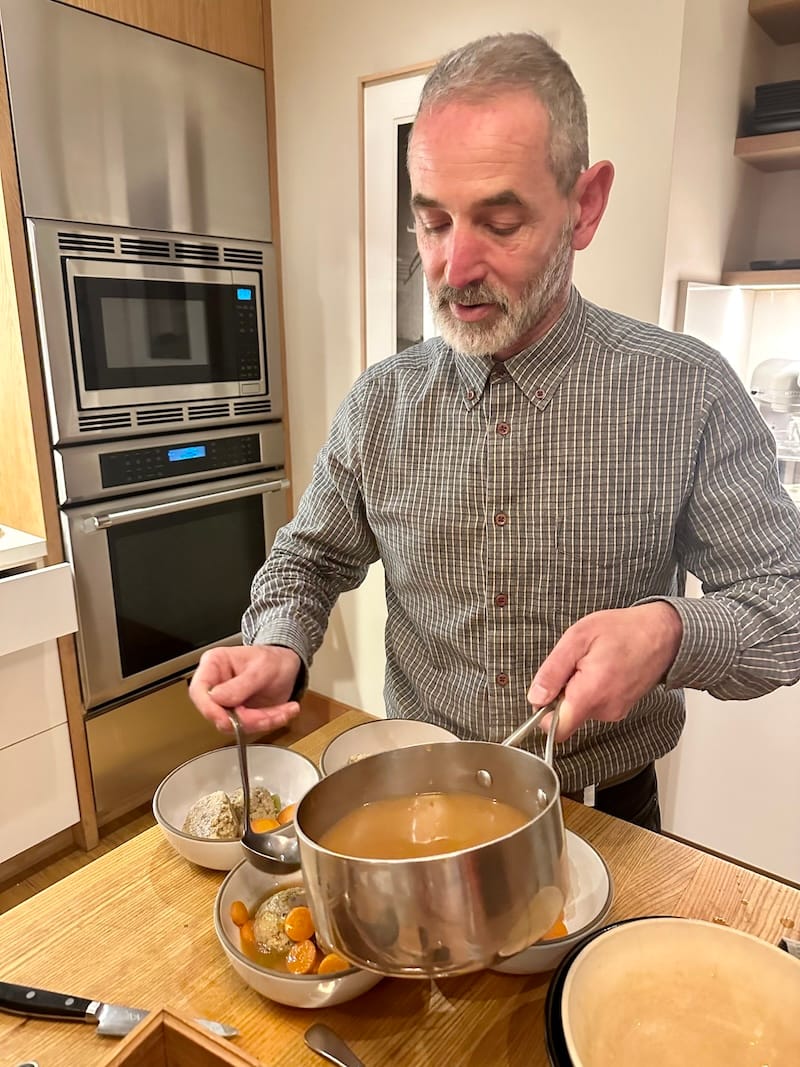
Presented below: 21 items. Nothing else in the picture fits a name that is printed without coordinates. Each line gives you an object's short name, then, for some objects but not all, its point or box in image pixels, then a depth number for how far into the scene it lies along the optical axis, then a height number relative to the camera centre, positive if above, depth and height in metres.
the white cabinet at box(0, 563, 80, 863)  1.90 -0.97
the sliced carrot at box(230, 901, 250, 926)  0.78 -0.56
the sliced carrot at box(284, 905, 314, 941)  0.75 -0.56
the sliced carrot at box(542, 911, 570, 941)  0.75 -0.56
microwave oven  1.93 -0.01
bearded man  0.95 -0.22
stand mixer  1.98 -0.19
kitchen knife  0.70 -0.60
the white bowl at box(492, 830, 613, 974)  0.73 -0.56
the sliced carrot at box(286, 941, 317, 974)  0.72 -0.57
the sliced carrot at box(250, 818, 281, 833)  0.88 -0.55
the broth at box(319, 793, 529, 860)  0.66 -0.42
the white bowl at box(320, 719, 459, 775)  1.04 -0.54
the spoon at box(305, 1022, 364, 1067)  0.67 -0.60
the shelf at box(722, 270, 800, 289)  1.81 +0.12
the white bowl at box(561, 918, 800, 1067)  0.63 -0.54
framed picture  2.10 +0.28
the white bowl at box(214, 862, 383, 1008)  0.68 -0.56
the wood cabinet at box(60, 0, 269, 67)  1.95 +0.79
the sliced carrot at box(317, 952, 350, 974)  0.71 -0.56
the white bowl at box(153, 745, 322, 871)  1.01 -0.59
